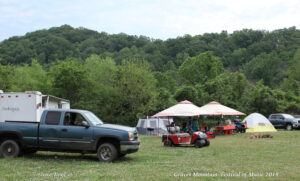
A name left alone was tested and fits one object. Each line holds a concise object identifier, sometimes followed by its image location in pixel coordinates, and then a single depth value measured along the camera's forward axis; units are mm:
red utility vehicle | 16062
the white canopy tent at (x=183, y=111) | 20047
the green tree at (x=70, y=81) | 38938
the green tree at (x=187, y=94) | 42531
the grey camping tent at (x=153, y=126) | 27972
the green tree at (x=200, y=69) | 59281
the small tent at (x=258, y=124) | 29250
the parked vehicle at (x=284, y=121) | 30453
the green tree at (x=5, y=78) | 38653
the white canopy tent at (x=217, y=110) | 25381
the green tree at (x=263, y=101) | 44375
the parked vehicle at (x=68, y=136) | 10719
